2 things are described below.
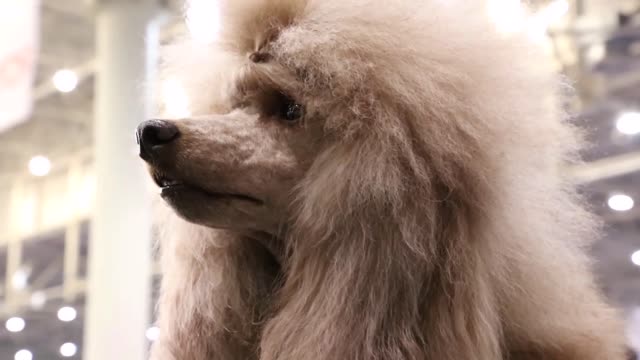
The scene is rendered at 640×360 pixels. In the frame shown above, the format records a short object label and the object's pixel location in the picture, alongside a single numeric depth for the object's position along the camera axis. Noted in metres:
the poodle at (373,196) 0.71
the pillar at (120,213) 1.73
